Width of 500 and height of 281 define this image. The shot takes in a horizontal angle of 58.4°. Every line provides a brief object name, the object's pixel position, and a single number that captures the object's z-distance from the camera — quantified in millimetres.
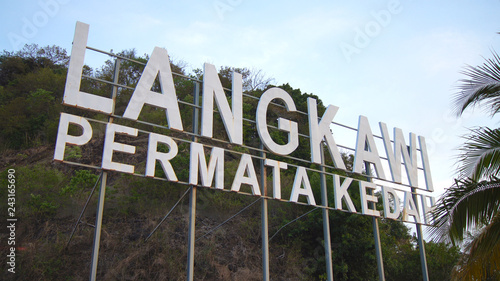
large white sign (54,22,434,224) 10164
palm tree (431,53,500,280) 8125
